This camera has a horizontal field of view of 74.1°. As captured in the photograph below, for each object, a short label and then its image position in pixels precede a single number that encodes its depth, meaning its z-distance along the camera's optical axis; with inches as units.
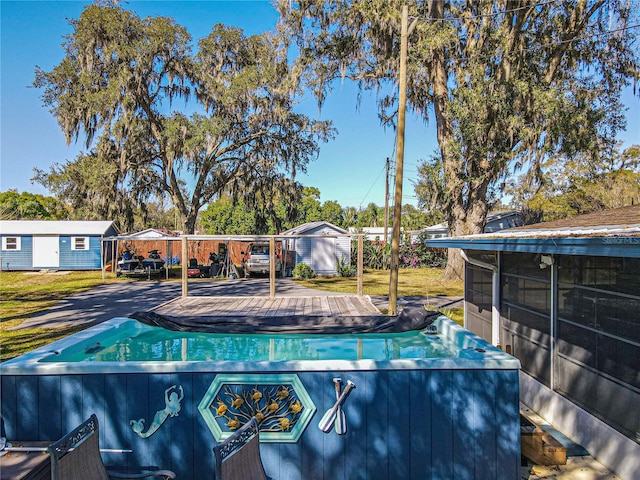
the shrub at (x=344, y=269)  844.7
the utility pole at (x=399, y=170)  297.6
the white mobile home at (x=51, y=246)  896.3
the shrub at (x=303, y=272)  798.3
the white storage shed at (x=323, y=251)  857.5
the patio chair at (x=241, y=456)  91.0
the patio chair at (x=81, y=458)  92.0
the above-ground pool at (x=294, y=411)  123.0
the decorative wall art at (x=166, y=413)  123.5
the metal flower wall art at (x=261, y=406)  123.6
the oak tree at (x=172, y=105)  651.5
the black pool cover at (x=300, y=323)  221.5
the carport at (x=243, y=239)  404.2
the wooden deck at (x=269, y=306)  345.1
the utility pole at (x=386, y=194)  1043.4
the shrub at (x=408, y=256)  979.9
